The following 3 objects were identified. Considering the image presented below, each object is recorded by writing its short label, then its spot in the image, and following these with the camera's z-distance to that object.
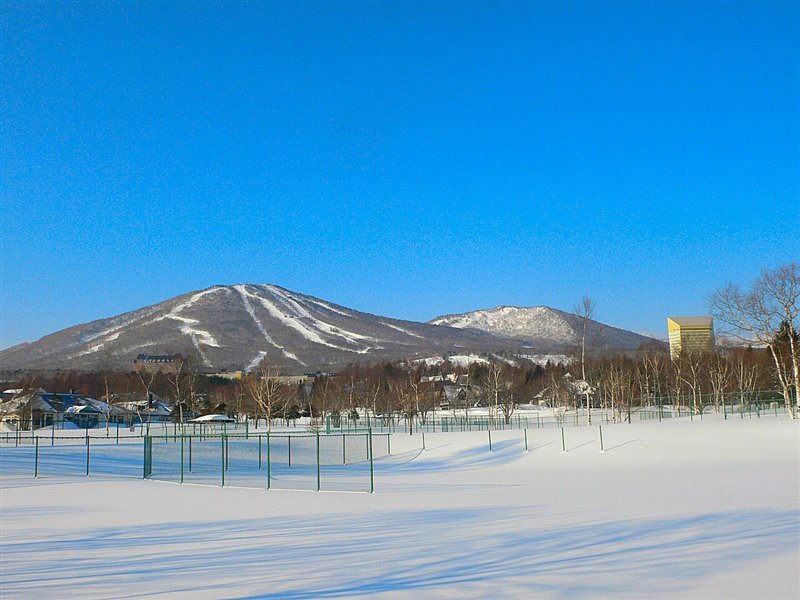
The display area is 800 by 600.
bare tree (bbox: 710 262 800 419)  45.03
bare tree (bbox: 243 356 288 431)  67.75
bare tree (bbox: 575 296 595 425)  50.91
